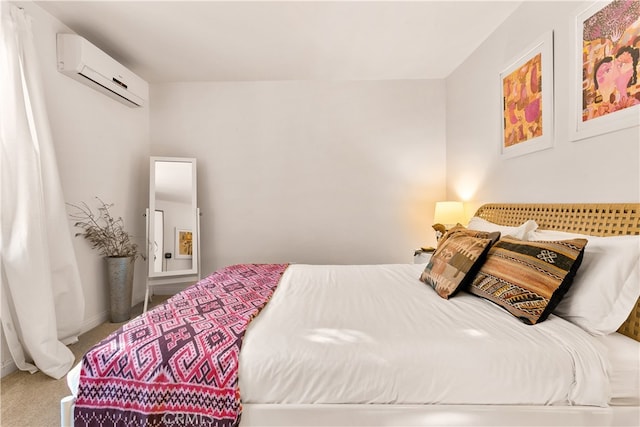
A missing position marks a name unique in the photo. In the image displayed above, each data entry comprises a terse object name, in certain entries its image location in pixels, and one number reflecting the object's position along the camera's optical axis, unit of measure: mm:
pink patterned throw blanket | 993
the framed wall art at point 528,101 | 1932
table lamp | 2955
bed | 1021
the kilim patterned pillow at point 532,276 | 1231
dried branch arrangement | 2627
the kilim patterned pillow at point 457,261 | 1610
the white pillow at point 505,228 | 1696
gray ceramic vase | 2818
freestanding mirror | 3275
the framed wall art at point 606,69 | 1412
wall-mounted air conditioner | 2375
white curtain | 1896
